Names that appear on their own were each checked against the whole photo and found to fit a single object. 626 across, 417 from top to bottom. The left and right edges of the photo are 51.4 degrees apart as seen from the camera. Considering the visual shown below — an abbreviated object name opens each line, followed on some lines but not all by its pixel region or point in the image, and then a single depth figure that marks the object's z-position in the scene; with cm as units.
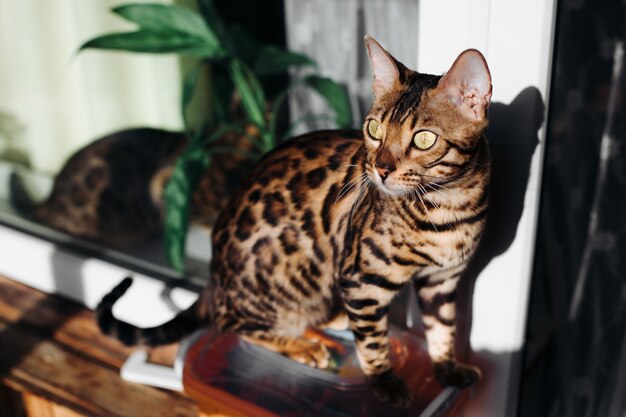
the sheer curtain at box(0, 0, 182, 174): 185
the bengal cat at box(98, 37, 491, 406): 78
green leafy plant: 133
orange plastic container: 98
